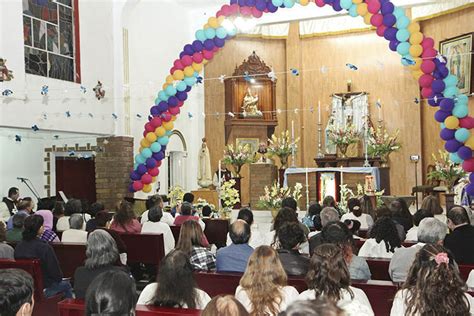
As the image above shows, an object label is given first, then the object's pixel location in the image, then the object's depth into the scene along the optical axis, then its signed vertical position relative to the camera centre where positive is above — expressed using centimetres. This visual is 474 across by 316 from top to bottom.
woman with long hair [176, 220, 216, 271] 541 -81
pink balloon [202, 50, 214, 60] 1361 +208
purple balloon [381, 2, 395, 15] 1134 +250
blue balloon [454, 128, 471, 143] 1047 +20
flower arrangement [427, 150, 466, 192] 1264 -52
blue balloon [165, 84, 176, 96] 1363 +132
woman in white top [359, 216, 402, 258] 563 -83
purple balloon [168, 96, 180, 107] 1367 +109
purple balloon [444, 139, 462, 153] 1062 +3
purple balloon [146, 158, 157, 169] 1389 -22
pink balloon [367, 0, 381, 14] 1143 +257
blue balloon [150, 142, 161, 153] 1380 +11
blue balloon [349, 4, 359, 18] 1172 +256
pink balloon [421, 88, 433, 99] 1096 +95
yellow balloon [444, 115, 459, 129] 1057 +41
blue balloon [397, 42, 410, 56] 1116 +175
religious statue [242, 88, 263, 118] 1784 +128
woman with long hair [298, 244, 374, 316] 347 -70
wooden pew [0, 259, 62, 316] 538 -117
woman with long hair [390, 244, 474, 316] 304 -70
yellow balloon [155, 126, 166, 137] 1377 +45
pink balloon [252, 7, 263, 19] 1273 +277
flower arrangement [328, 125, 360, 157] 1576 +27
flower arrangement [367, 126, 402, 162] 1564 +6
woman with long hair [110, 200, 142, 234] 772 -83
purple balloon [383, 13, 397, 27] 1130 +229
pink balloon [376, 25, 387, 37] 1150 +215
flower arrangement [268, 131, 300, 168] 1598 +0
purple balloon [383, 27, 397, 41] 1134 +205
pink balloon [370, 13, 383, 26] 1146 +233
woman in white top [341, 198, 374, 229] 810 -86
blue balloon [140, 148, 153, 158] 1384 -2
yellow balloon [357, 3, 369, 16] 1158 +255
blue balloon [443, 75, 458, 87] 1074 +111
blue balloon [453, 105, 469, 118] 1055 +60
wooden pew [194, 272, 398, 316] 414 -96
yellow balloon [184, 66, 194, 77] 1369 +173
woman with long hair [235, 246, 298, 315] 370 -80
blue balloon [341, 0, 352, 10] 1179 +269
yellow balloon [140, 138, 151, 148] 1390 +20
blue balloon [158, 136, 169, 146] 1389 +26
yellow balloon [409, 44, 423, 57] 1111 +171
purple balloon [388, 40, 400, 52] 1133 +185
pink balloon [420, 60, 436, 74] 1085 +139
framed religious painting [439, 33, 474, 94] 1520 +215
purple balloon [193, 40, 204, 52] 1355 +225
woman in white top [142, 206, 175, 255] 766 -92
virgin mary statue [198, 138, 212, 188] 1498 -43
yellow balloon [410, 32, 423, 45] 1113 +192
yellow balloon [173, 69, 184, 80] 1370 +167
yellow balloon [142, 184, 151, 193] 1425 -80
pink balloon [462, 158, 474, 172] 1042 -30
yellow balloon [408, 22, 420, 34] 1115 +210
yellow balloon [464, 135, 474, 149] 1048 +6
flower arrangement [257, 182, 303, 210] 1164 -89
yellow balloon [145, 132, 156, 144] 1380 +33
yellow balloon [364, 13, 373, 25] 1164 +240
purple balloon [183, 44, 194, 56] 1366 +218
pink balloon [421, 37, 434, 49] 1117 +182
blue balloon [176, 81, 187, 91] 1359 +140
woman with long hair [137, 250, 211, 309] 357 -76
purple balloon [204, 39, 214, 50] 1348 +228
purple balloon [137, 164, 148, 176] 1406 -37
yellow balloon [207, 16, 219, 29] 1328 +269
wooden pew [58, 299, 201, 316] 336 -86
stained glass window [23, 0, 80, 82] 1252 +238
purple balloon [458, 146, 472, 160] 1052 -9
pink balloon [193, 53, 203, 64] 1362 +202
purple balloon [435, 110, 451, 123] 1074 +54
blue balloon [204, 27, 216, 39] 1335 +249
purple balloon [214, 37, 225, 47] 1342 +231
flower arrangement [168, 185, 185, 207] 1200 -84
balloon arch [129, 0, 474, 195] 1062 +144
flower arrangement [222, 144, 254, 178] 1602 -16
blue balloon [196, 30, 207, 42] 1348 +246
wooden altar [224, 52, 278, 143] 1780 +140
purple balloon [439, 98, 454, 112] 1062 +71
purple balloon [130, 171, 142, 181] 1418 -53
